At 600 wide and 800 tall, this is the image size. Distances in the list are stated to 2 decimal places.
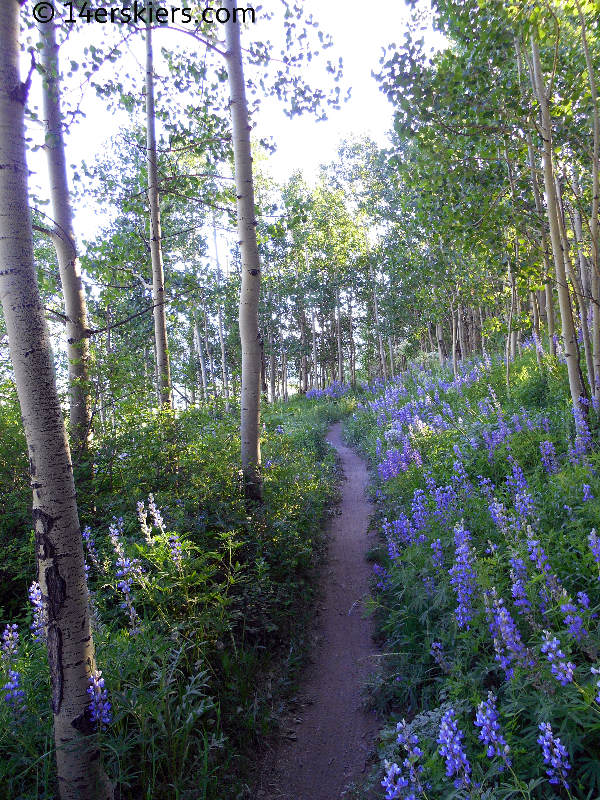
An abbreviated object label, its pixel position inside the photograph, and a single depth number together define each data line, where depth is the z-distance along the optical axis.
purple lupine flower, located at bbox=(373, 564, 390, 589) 4.49
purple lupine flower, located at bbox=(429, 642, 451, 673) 2.89
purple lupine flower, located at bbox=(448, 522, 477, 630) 3.00
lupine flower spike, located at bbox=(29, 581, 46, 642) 2.79
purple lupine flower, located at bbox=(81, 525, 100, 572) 3.49
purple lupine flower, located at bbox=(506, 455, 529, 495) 4.05
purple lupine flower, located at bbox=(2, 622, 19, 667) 2.62
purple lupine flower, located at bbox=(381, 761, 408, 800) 1.75
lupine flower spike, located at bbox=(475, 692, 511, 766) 1.87
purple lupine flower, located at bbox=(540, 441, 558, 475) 4.42
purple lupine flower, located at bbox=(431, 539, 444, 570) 3.67
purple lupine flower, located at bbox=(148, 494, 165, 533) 3.46
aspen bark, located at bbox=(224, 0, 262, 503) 5.33
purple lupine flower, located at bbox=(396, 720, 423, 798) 1.81
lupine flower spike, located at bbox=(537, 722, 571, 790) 1.72
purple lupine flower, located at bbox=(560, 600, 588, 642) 2.24
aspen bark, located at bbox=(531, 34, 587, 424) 4.57
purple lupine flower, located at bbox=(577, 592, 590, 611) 2.33
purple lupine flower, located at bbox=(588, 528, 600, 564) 2.52
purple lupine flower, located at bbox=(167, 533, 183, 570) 3.29
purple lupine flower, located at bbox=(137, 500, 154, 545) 3.32
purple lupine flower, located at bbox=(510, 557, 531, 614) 2.59
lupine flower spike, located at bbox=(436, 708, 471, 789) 1.81
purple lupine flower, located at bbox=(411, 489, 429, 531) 4.52
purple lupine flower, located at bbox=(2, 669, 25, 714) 2.28
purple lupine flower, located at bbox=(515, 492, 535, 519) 3.35
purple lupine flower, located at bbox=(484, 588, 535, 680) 2.31
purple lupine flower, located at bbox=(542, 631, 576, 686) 1.96
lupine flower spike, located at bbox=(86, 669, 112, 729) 2.12
